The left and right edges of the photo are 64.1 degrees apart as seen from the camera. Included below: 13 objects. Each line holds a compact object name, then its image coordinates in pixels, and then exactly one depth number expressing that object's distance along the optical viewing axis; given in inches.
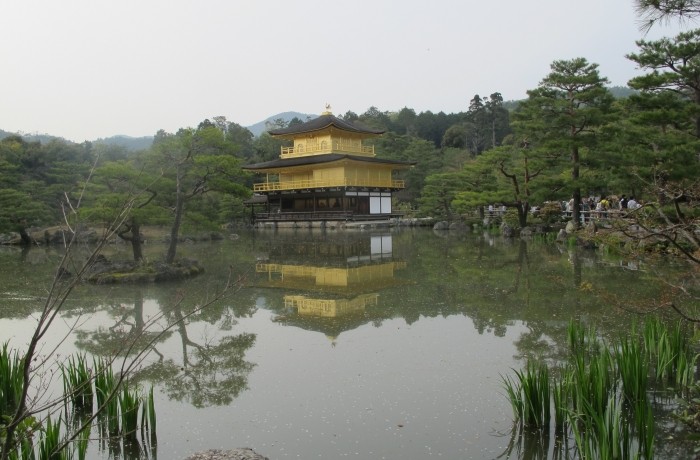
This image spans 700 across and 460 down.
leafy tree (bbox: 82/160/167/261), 434.3
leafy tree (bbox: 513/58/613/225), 664.4
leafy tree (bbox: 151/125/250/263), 444.1
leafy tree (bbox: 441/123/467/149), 1962.4
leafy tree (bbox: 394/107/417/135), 2296.8
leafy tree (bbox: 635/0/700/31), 187.0
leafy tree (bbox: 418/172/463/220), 1068.3
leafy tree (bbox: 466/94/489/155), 2014.4
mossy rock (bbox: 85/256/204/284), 417.4
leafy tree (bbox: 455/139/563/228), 716.7
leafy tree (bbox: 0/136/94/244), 741.9
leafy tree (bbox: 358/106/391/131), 2069.4
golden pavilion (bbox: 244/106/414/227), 1157.7
